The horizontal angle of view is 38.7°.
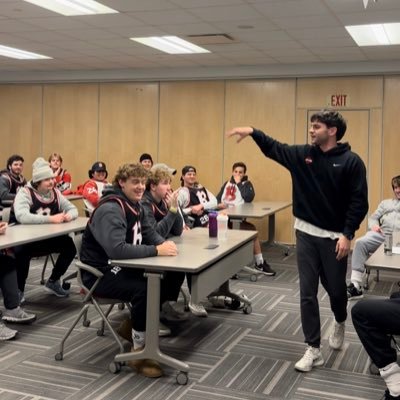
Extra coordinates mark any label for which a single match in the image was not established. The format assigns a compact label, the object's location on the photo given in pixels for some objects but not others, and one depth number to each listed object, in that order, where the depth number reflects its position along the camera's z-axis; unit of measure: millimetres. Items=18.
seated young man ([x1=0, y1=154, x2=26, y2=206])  6895
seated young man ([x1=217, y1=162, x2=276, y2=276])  7848
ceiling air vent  6422
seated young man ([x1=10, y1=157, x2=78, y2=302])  4941
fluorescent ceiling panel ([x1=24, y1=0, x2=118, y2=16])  5285
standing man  3477
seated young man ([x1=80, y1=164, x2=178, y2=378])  3482
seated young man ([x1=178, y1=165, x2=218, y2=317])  6246
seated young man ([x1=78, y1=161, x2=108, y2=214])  6711
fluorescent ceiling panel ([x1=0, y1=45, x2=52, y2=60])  7880
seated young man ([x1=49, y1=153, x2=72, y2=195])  8680
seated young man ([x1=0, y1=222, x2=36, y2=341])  4160
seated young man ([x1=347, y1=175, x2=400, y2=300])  5710
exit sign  8383
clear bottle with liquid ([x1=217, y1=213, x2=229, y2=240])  4500
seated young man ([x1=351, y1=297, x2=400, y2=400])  3020
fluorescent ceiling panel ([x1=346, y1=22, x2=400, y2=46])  5910
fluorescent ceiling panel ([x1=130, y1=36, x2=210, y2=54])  6809
